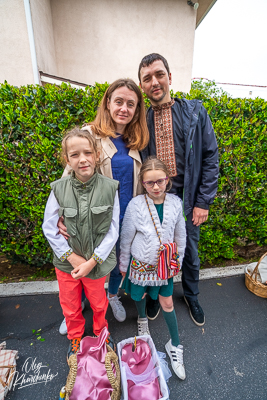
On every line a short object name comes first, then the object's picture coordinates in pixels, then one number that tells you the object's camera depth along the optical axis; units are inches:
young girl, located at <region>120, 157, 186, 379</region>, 61.8
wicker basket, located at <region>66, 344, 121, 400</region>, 51.4
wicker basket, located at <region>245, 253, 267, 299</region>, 97.3
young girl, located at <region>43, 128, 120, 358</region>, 57.2
